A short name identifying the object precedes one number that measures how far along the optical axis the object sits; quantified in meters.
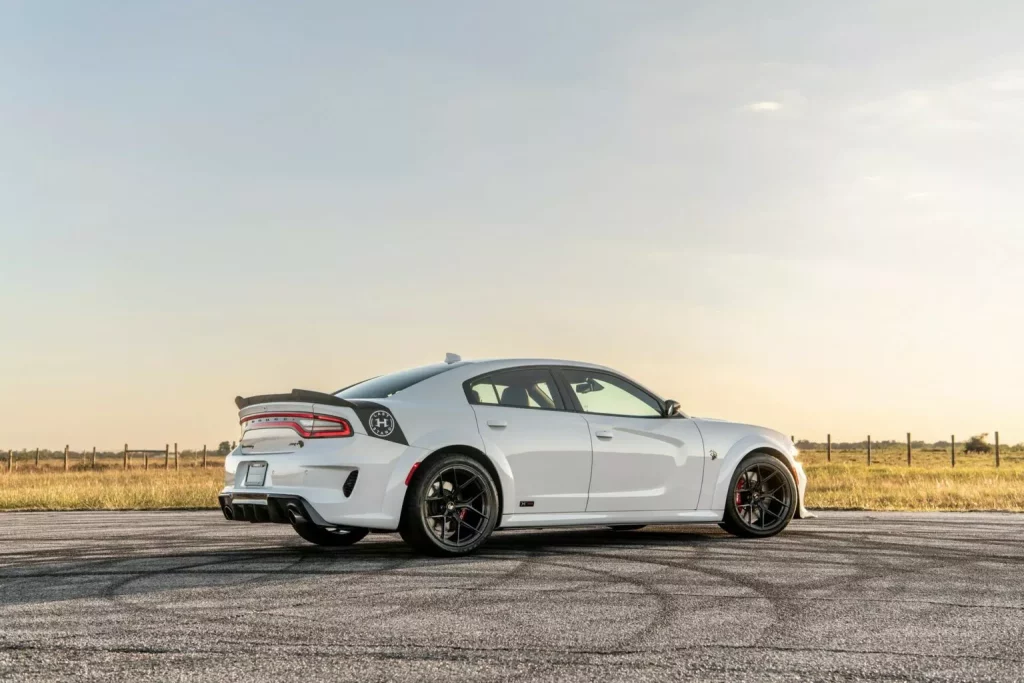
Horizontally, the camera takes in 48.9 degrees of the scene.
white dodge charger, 8.16
